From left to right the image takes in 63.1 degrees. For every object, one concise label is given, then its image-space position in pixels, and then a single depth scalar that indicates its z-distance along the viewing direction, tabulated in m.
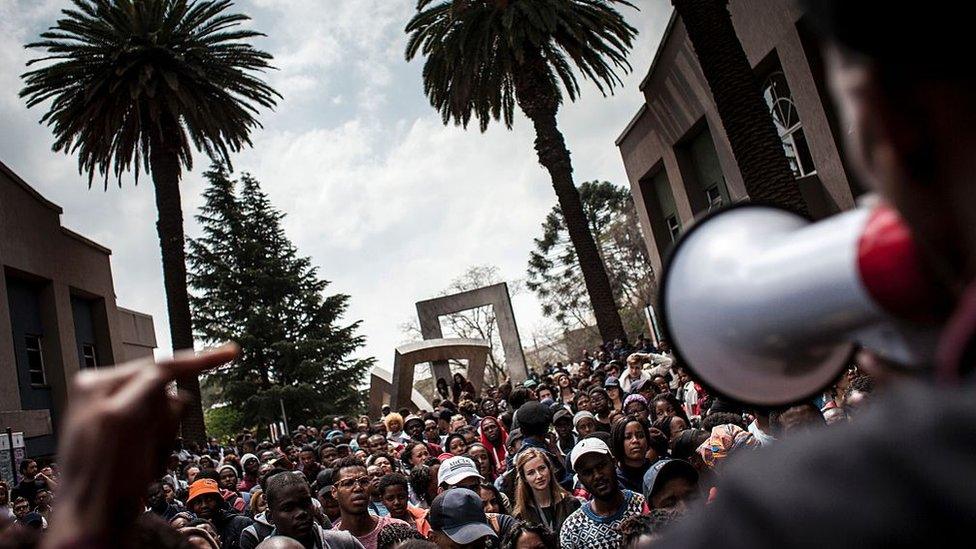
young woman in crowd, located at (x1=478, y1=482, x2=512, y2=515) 5.98
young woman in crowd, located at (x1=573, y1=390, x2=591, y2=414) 9.82
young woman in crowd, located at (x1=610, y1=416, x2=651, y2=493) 5.79
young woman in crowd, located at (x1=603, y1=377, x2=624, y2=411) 11.55
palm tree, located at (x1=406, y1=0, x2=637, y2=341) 18.77
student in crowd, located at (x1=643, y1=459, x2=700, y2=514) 4.41
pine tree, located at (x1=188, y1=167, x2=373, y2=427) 36.09
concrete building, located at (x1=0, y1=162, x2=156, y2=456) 20.12
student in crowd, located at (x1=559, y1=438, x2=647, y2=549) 4.52
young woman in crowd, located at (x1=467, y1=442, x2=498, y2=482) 7.79
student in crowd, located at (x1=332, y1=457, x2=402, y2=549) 5.59
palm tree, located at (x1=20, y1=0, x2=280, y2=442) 20.17
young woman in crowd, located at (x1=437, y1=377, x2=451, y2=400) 21.41
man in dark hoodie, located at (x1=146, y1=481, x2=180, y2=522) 7.43
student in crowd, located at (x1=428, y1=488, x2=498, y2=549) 4.77
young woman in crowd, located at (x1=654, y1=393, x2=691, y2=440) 6.84
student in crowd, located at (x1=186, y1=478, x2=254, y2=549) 6.64
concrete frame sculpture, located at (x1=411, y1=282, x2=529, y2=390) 28.23
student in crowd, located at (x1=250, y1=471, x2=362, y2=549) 4.78
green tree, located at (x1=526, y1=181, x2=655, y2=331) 55.69
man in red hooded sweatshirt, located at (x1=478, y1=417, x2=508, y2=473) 9.66
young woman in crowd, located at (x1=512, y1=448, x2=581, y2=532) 5.69
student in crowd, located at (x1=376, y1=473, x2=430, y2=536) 6.25
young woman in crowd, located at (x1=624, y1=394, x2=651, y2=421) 8.02
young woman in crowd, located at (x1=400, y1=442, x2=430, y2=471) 9.02
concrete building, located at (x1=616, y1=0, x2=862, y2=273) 15.23
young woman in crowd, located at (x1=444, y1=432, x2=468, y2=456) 8.78
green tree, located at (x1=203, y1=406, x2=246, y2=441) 37.41
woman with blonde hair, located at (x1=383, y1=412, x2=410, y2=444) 13.72
